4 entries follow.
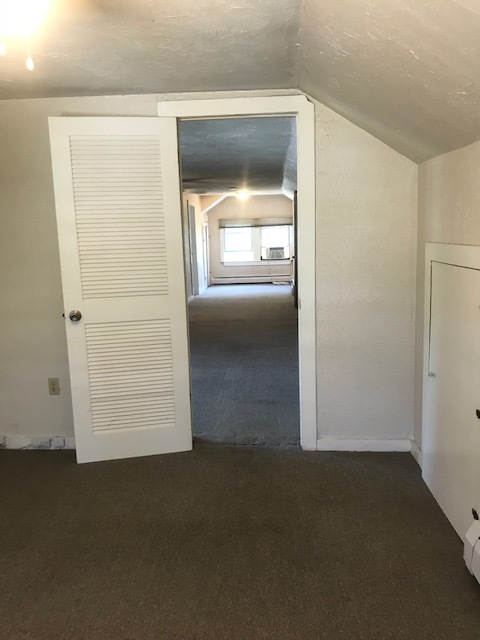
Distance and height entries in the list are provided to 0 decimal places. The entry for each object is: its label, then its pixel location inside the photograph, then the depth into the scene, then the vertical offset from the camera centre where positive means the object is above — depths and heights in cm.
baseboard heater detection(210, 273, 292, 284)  1310 -91
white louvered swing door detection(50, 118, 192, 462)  275 -19
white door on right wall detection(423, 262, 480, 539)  194 -66
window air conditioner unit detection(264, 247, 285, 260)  1312 -27
